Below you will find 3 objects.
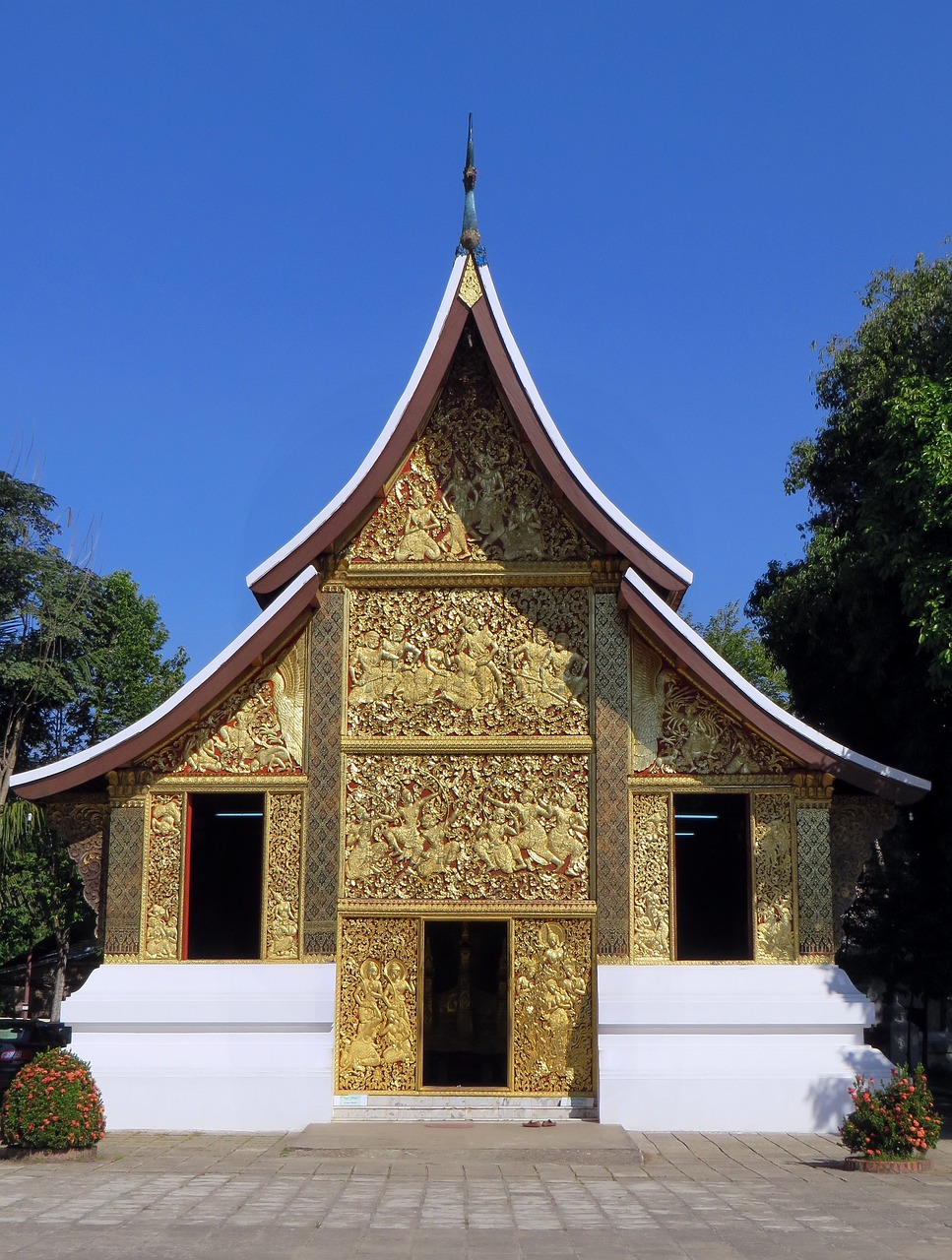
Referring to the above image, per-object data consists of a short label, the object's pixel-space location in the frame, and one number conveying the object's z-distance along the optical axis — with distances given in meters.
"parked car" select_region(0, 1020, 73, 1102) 16.22
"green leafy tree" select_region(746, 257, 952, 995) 12.26
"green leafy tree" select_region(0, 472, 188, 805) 20.56
